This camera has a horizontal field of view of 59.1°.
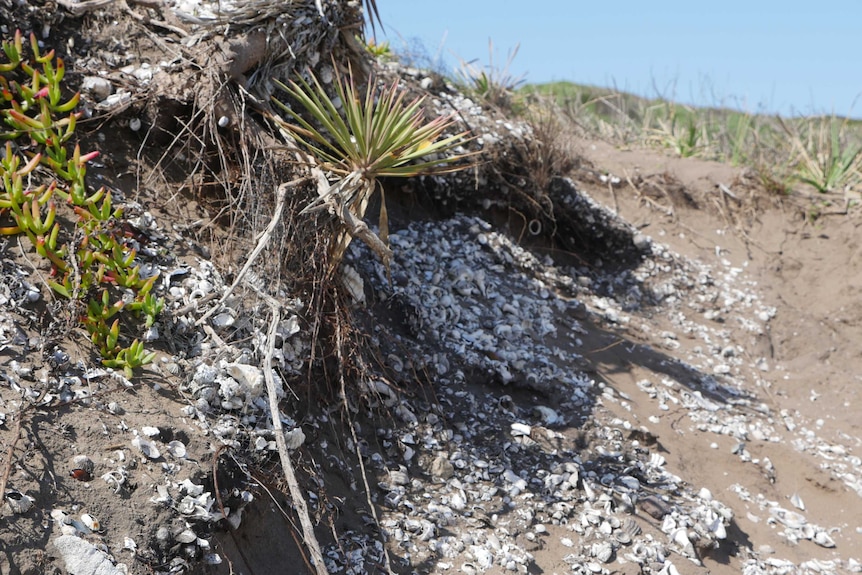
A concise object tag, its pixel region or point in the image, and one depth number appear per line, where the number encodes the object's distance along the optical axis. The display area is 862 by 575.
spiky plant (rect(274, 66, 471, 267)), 3.42
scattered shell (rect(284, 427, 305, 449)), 3.06
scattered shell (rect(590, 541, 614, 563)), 3.49
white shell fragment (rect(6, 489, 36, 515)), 2.31
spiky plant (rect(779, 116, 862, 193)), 7.72
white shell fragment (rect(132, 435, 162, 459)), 2.64
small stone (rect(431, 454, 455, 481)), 3.69
